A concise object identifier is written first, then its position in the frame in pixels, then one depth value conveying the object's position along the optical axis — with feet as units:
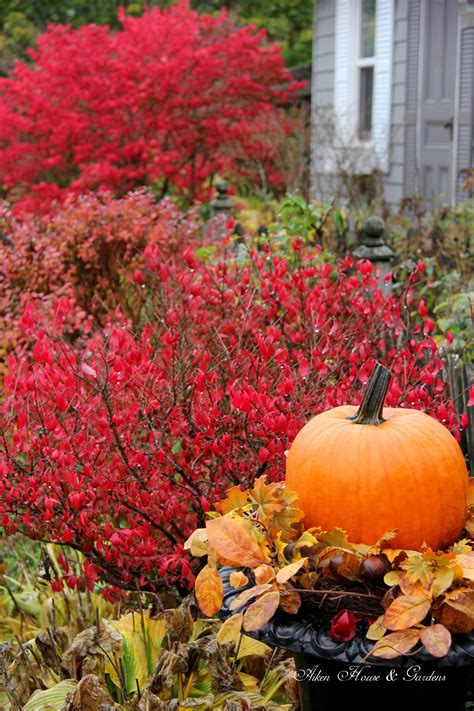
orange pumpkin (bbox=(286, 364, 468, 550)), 9.00
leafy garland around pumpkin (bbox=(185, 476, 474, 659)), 7.90
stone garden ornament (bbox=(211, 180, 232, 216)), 35.06
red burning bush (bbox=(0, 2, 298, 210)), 36.45
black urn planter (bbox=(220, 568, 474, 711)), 8.00
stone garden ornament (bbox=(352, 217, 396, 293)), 18.38
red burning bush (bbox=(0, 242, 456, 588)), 11.08
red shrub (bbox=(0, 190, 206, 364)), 21.70
